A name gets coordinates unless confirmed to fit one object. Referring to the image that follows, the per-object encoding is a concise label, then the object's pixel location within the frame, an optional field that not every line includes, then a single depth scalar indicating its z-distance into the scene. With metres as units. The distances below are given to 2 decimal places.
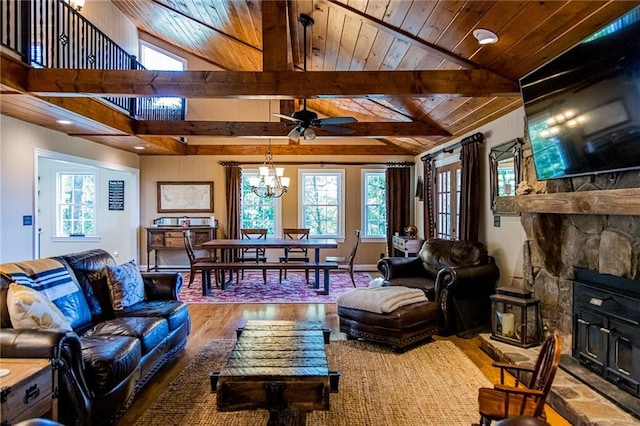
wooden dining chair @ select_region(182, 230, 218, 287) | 5.93
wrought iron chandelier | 6.17
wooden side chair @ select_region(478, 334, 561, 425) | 1.79
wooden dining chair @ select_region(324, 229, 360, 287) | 6.40
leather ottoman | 3.69
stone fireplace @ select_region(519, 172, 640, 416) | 2.58
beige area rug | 2.54
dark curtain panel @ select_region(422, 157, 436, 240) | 6.96
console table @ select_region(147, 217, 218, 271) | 7.76
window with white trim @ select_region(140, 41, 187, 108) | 7.95
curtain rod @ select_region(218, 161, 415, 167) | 8.27
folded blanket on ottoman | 3.79
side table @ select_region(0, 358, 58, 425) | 1.72
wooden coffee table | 2.15
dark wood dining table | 6.18
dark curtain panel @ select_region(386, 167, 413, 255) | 8.16
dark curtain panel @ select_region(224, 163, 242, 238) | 8.09
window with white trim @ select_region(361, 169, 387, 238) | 8.45
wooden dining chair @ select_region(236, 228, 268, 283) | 7.03
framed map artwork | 8.30
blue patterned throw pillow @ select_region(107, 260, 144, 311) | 3.42
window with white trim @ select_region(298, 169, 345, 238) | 8.41
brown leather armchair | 4.17
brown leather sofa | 2.12
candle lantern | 3.48
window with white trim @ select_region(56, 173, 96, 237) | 7.94
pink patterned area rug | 5.74
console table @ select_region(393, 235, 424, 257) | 6.77
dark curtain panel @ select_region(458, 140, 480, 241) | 5.07
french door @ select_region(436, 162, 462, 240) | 5.92
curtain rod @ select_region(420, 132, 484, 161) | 5.00
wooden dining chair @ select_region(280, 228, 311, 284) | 6.91
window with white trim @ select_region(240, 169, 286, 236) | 8.40
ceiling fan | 4.24
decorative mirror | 4.18
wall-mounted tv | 2.20
